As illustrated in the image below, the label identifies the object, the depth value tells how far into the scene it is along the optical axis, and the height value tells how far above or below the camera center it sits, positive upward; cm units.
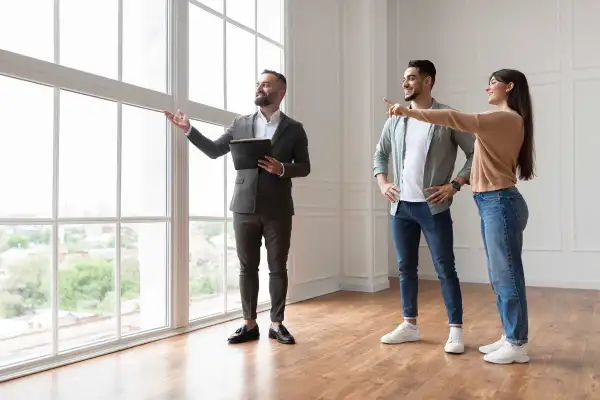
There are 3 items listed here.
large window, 256 +12
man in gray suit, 314 +3
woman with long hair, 265 +2
